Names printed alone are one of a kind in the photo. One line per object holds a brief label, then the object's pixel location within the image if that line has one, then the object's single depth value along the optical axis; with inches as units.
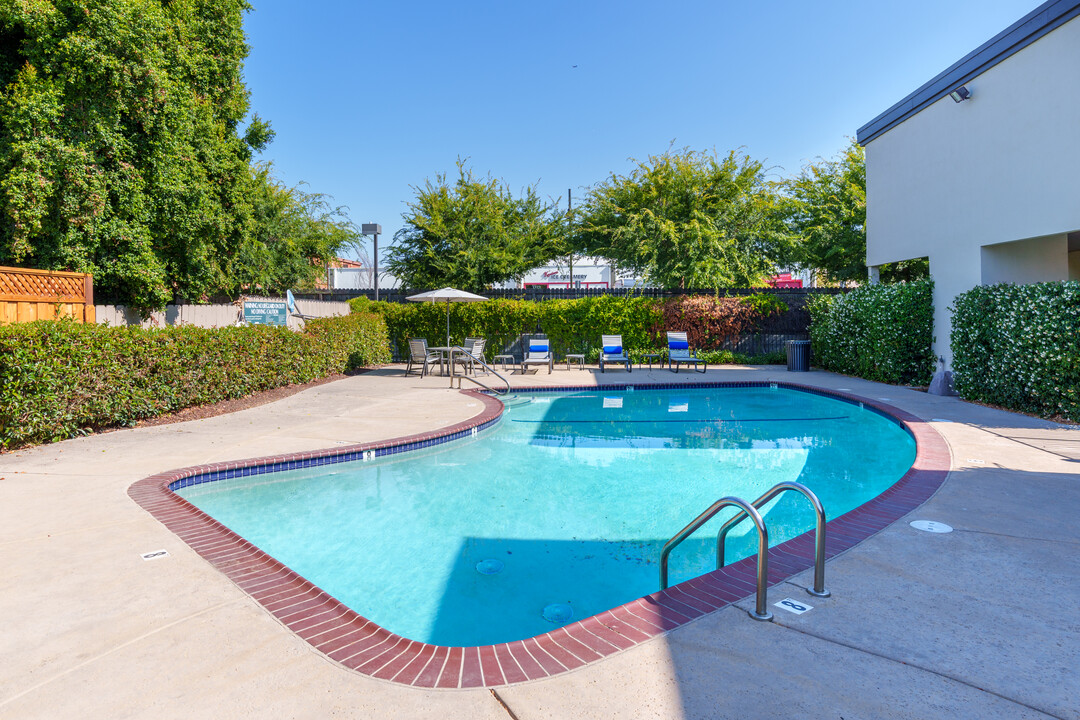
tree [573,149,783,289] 722.2
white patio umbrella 528.4
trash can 565.9
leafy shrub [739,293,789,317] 643.5
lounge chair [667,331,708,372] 593.0
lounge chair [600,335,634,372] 587.2
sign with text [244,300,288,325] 438.0
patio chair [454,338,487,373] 541.6
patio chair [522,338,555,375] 584.1
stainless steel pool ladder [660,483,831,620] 102.3
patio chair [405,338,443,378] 540.7
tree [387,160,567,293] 807.1
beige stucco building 314.0
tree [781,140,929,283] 857.5
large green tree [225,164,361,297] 771.2
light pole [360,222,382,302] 737.6
